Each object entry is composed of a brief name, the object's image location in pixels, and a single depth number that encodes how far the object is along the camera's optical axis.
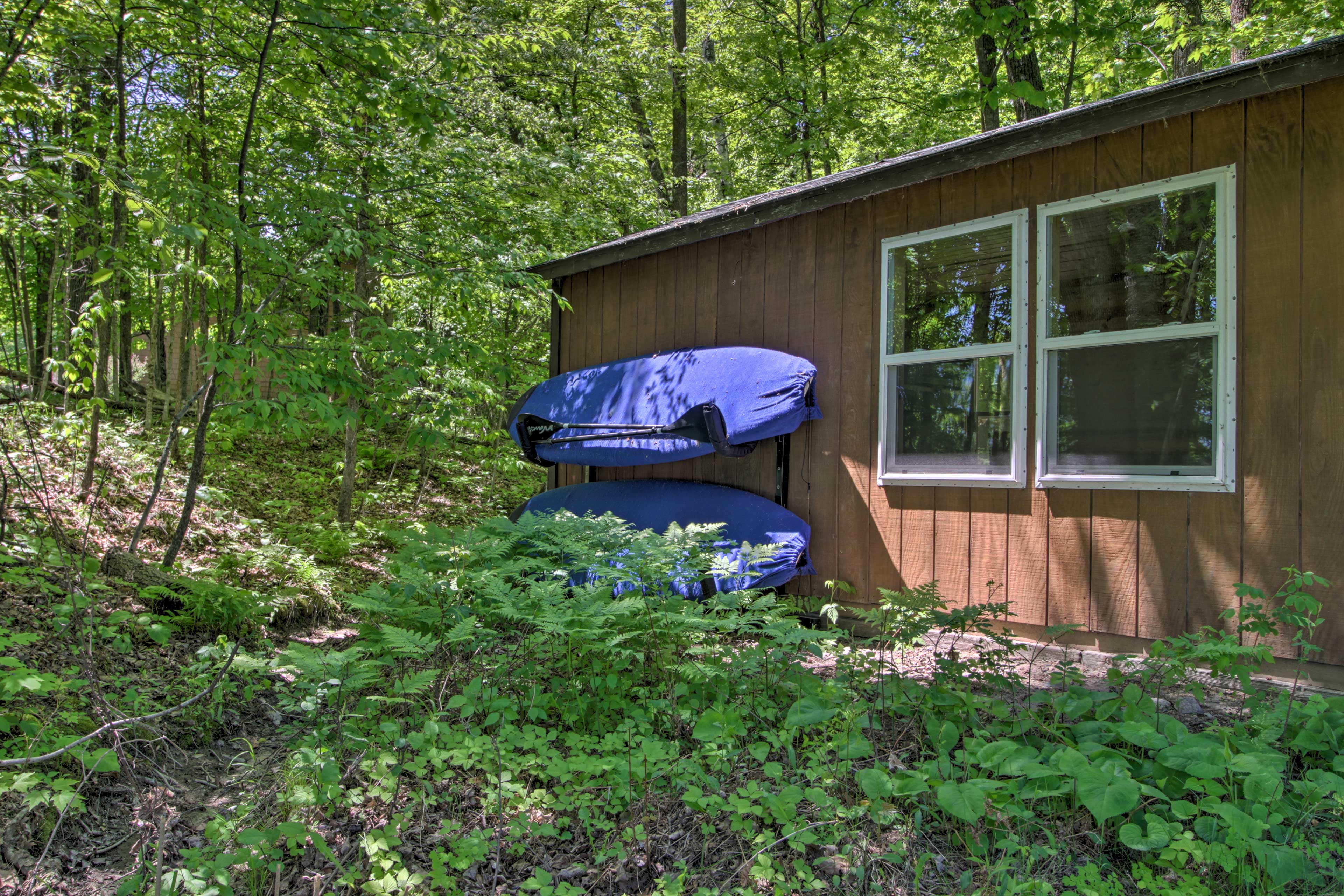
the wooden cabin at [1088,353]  3.39
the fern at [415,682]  2.68
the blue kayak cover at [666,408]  4.80
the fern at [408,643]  2.84
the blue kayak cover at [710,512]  4.58
